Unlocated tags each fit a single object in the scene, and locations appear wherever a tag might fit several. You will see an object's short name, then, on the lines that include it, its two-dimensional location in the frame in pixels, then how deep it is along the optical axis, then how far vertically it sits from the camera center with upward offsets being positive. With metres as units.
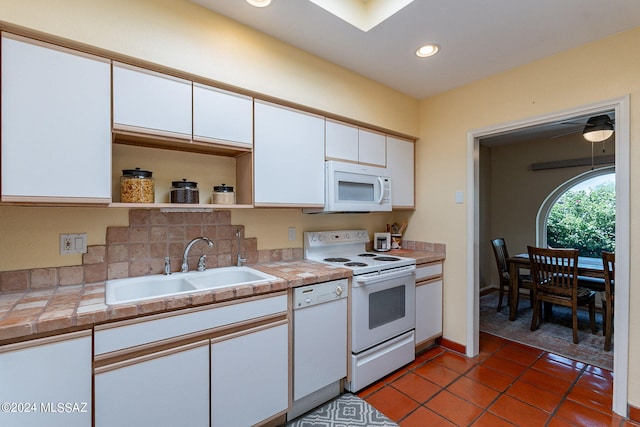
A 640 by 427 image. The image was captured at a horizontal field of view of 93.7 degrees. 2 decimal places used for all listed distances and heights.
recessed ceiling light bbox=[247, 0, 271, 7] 1.63 +1.15
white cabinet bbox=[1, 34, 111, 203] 1.24 +0.39
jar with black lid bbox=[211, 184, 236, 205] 1.90 +0.12
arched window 4.08 -0.02
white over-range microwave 2.27 +0.21
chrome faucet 1.90 -0.27
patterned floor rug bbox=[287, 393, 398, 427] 1.79 -1.25
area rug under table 2.64 -1.23
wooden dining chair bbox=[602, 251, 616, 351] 2.67 -0.75
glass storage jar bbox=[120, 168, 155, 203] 1.60 +0.15
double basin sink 1.64 -0.41
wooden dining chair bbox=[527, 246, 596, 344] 2.90 -0.70
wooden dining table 3.08 -0.65
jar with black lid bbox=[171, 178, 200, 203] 1.75 +0.13
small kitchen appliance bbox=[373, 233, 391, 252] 2.97 -0.28
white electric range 2.09 -0.70
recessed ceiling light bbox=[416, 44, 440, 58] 2.07 +1.15
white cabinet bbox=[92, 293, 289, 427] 1.25 -0.73
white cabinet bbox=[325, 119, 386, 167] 2.34 +0.58
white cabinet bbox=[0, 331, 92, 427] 1.07 -0.63
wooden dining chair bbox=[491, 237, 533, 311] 3.58 -0.70
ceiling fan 2.71 +0.80
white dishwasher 1.81 -0.82
